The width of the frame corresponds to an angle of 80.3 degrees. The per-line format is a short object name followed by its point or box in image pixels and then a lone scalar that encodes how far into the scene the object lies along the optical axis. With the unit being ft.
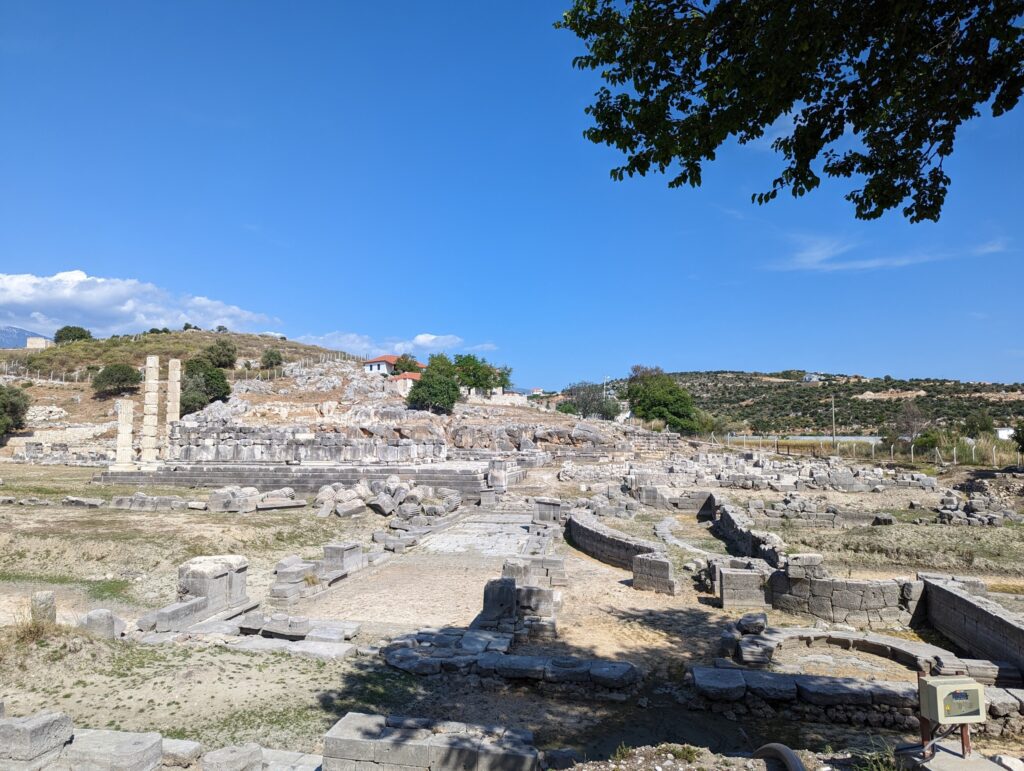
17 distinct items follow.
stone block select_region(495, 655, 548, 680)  24.17
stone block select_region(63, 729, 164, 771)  16.20
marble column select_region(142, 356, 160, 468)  104.27
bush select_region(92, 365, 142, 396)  190.60
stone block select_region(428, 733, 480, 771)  15.28
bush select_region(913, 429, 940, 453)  137.08
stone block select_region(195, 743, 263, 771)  16.56
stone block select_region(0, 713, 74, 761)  16.46
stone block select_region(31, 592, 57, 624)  26.04
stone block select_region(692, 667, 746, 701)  22.40
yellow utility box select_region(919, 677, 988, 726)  13.14
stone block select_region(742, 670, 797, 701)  22.26
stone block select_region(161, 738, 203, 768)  17.07
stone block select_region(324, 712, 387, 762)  15.80
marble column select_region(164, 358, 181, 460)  113.70
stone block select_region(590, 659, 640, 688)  23.48
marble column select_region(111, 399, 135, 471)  98.73
